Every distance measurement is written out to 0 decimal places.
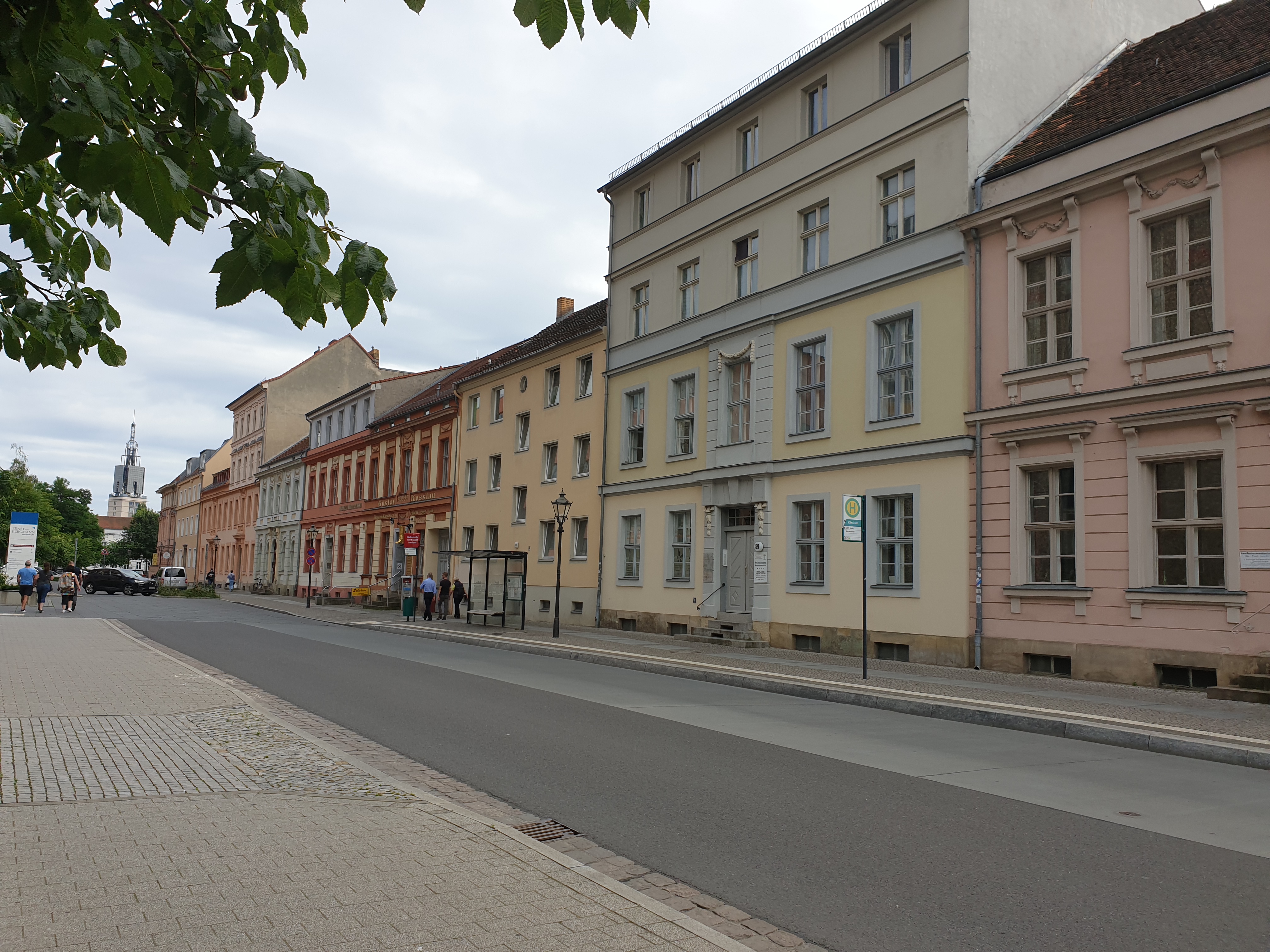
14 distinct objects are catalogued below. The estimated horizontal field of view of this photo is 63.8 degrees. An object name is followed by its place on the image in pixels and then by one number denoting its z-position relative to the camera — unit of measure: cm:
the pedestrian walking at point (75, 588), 3628
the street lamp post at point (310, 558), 4500
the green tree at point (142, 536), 12800
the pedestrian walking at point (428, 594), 3516
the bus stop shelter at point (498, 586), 3080
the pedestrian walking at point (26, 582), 3553
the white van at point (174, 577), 7469
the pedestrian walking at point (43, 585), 3462
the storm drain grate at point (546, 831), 633
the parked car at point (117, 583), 5775
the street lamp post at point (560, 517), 2677
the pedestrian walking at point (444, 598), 3581
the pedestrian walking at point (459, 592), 3575
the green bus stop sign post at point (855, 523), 1568
